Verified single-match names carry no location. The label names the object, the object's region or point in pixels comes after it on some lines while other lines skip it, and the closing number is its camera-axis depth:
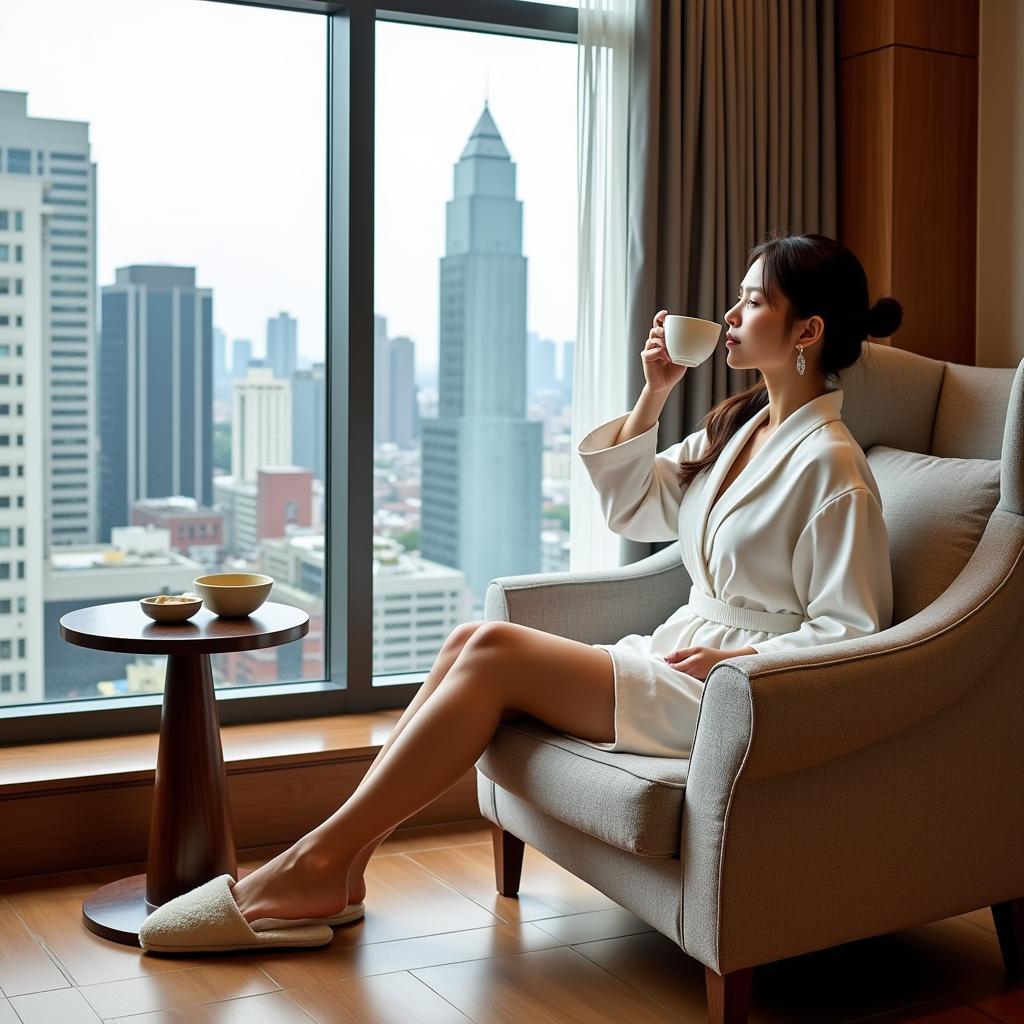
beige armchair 2.02
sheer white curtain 3.36
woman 2.30
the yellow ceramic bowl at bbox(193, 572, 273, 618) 2.60
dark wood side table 2.54
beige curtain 3.36
